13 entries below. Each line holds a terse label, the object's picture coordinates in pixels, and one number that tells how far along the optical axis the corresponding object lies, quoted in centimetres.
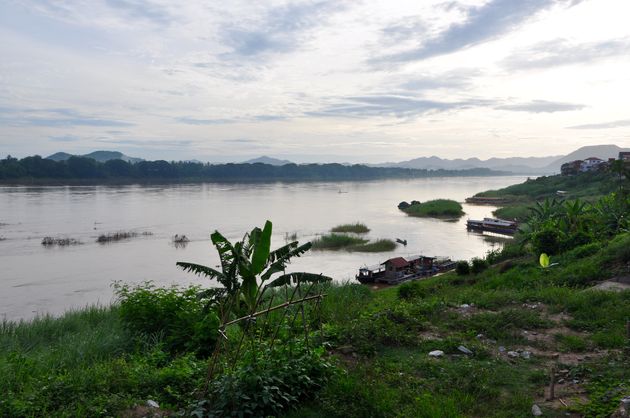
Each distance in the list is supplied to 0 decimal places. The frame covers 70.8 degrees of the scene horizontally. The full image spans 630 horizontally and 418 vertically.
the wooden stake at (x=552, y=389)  483
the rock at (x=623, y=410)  397
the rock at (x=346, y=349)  643
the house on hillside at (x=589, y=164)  8286
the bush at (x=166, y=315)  776
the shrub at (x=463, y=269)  1741
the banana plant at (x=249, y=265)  841
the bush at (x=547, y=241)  1644
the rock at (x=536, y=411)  453
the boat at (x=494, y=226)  3975
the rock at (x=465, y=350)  635
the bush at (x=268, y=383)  434
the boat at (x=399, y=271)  2131
